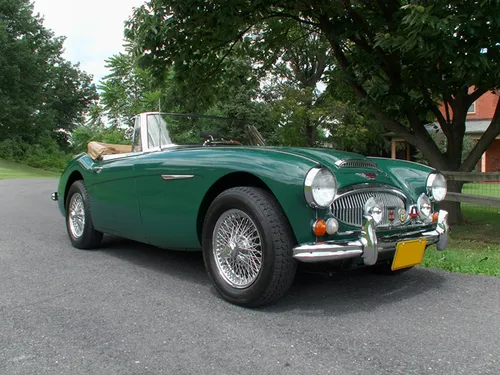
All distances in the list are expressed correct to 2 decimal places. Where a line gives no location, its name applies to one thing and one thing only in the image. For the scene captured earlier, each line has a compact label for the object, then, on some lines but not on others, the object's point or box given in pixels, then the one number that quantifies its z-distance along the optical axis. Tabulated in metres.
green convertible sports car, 2.87
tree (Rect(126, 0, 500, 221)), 7.25
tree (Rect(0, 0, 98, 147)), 38.38
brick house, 23.57
